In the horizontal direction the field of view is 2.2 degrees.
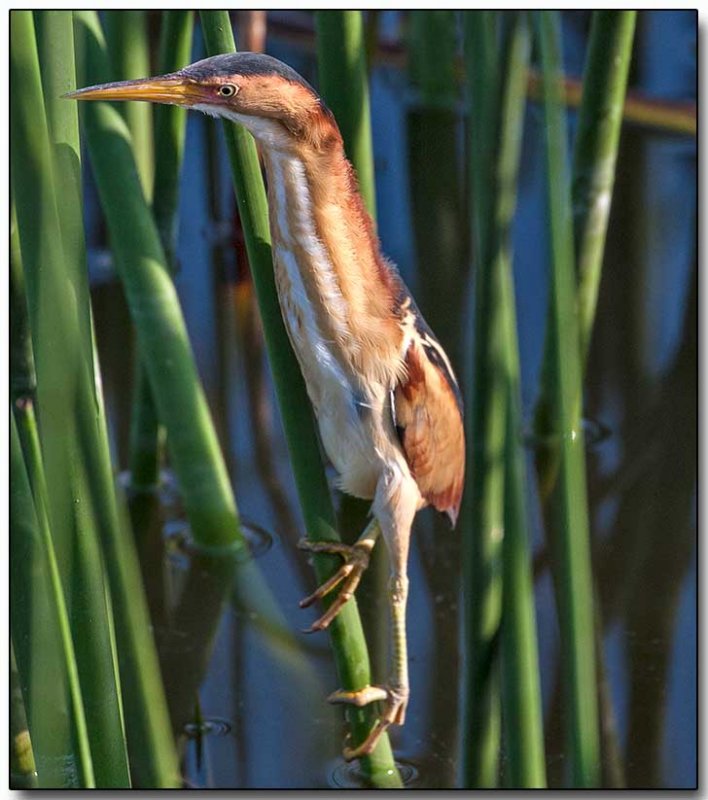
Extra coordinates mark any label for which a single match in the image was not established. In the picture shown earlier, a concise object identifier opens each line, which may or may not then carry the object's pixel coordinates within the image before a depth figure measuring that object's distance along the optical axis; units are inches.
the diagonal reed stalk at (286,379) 221.1
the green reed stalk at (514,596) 222.4
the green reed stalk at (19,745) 225.6
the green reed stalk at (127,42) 230.0
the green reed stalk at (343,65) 222.7
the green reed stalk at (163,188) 227.5
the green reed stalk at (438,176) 251.9
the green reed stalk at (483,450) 222.3
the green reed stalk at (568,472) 221.4
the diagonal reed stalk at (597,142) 228.4
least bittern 221.4
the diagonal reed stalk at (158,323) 228.3
